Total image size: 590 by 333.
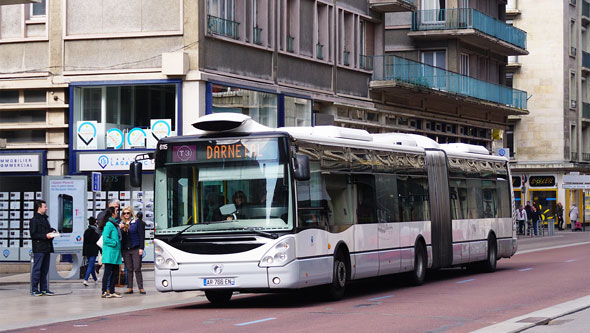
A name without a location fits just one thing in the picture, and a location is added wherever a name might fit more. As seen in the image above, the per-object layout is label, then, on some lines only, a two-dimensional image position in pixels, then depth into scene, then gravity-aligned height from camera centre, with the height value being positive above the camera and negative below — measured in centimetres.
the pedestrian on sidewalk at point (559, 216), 6806 -105
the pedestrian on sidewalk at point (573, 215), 6889 -99
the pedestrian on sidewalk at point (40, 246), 2223 -91
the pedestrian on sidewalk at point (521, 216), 5941 -91
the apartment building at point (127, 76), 3102 +345
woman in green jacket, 2191 -107
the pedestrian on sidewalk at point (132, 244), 2266 -88
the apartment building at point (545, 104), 7444 +617
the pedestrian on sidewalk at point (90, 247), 2516 -105
